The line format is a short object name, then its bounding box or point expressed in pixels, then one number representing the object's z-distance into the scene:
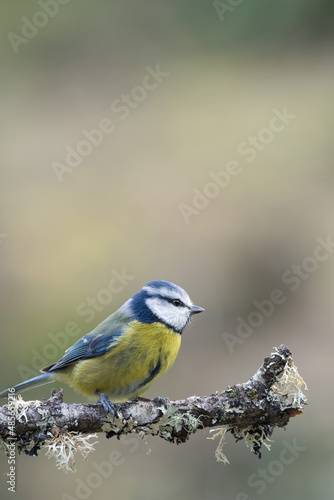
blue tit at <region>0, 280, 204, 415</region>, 6.02
